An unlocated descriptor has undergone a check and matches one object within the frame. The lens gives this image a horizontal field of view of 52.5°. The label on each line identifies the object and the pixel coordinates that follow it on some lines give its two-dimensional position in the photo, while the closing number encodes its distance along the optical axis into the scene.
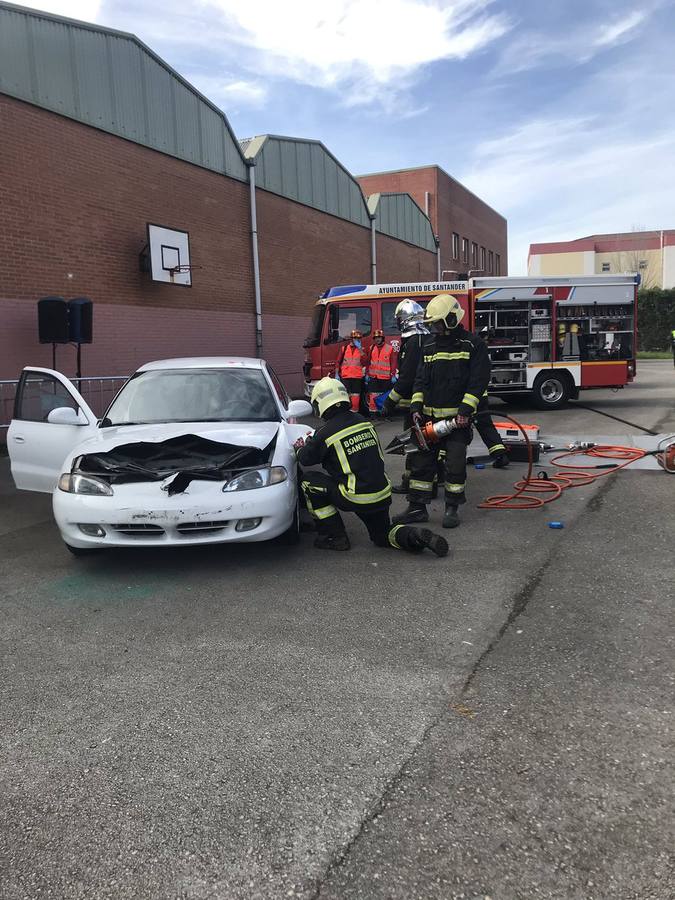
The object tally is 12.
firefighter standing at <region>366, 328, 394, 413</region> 12.38
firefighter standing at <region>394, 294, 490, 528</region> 5.96
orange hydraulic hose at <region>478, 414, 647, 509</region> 6.70
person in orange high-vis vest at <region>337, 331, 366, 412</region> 12.52
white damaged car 4.66
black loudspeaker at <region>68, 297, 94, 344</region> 11.09
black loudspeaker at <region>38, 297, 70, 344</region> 10.81
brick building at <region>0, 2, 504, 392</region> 11.43
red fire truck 14.01
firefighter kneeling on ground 5.12
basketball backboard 13.99
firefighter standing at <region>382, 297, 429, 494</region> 6.47
